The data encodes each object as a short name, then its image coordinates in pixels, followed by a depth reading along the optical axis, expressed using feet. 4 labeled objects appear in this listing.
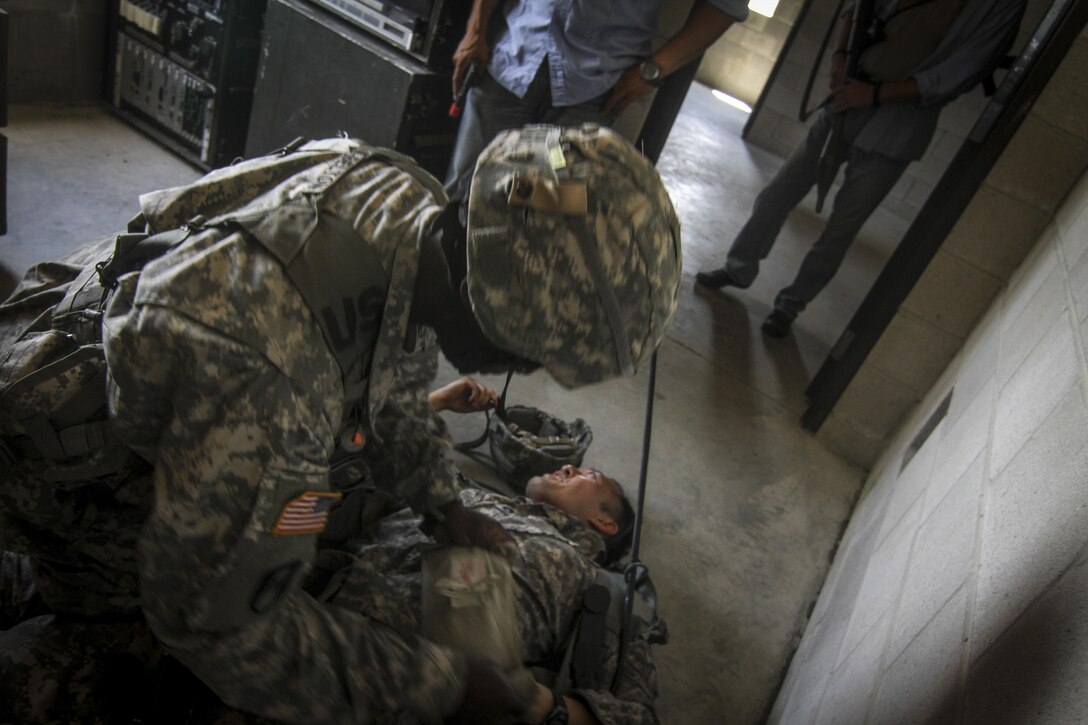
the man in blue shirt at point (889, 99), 9.68
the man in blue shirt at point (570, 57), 8.59
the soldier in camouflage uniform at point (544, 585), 4.79
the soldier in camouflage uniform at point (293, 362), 3.20
